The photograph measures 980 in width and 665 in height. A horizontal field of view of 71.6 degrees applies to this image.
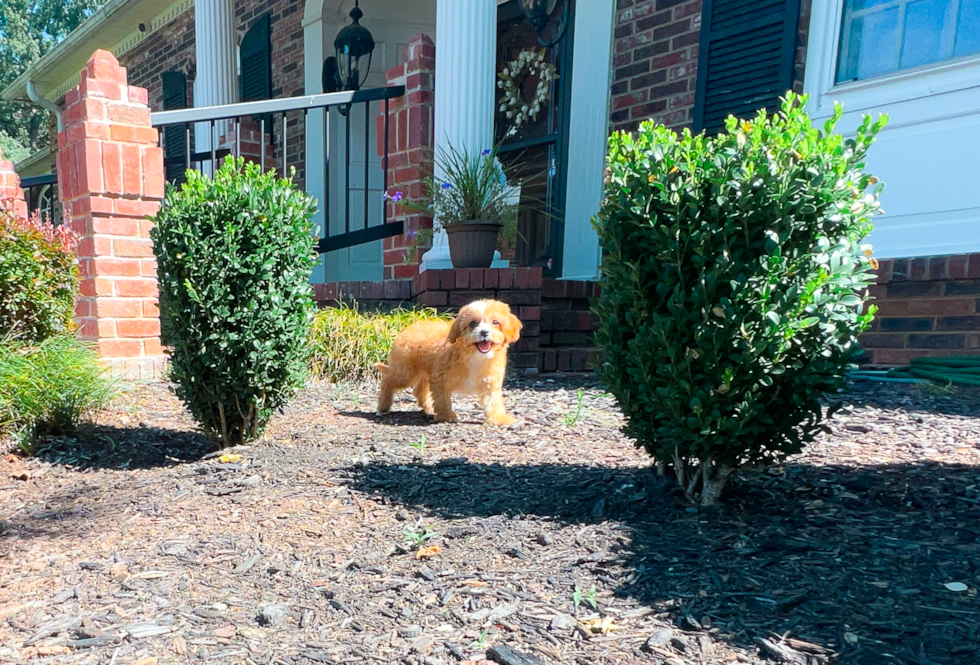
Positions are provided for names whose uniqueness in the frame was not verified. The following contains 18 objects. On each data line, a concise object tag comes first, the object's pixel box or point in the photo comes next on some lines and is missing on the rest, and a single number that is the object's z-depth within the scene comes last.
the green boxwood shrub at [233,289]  2.94
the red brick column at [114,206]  4.23
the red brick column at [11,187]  5.38
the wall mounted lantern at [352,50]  8.26
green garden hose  4.09
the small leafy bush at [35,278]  3.97
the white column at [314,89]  8.93
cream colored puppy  3.39
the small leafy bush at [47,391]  3.24
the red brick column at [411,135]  5.89
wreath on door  6.77
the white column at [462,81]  5.48
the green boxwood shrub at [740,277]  2.06
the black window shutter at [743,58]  5.06
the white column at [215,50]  8.59
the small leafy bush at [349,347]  4.74
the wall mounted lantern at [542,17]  6.49
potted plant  5.11
